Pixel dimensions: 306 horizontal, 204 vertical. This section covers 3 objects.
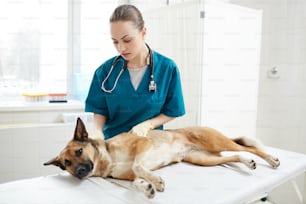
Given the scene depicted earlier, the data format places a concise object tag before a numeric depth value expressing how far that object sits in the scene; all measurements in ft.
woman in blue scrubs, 4.43
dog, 3.59
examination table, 3.20
